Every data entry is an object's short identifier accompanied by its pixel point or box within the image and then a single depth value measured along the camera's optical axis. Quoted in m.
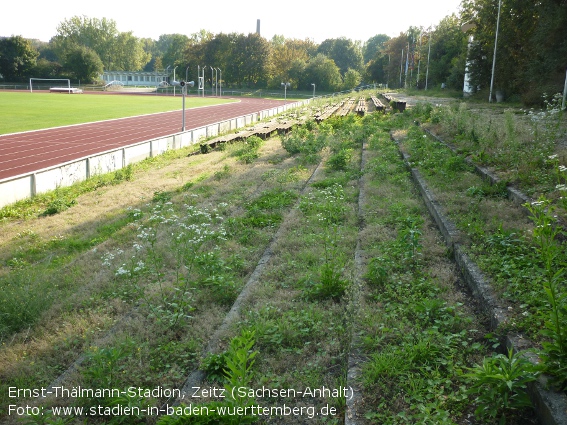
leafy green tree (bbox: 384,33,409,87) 77.98
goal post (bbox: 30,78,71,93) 79.31
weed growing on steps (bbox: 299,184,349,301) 5.27
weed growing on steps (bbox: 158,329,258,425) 3.18
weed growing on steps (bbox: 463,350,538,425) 2.99
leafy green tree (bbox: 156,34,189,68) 116.56
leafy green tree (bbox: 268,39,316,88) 92.94
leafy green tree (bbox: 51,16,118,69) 117.94
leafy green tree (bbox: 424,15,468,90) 46.72
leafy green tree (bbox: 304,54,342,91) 89.06
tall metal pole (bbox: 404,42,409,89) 65.31
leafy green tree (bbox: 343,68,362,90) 79.13
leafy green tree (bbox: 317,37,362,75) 114.31
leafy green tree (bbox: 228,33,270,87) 94.75
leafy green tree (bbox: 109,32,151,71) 121.69
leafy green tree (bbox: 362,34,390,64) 140.00
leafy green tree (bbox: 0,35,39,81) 80.75
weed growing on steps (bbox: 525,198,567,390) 2.99
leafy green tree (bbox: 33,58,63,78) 85.62
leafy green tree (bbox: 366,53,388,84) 90.06
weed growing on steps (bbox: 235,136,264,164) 15.67
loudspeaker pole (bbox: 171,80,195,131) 21.53
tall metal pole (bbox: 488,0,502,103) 27.71
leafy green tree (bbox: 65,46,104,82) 89.06
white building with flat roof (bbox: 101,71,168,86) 113.75
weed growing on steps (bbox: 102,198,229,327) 5.22
